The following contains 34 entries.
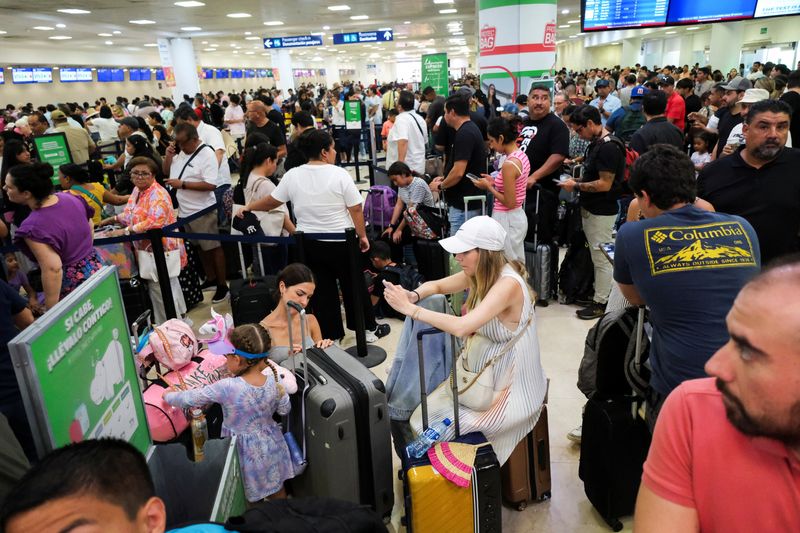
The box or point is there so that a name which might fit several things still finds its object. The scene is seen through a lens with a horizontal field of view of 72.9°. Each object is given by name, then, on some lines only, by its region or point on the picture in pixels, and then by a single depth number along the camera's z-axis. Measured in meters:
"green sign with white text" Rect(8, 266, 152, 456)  1.28
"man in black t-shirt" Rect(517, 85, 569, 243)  5.12
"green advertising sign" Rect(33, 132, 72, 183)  7.06
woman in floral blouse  4.54
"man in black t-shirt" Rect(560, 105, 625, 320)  4.52
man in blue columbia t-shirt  2.06
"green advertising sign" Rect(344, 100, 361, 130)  11.51
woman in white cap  2.51
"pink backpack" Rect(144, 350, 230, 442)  2.69
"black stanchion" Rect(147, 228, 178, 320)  4.37
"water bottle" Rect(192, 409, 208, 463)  2.69
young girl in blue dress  2.47
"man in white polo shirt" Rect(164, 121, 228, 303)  5.18
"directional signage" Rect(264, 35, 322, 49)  21.42
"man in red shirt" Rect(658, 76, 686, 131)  8.24
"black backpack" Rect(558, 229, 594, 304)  5.07
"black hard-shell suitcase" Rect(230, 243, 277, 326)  4.10
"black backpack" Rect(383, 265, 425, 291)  4.90
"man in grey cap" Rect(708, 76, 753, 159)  5.38
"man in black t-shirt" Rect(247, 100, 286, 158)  6.65
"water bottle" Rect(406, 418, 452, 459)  2.44
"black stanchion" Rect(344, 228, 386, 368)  4.04
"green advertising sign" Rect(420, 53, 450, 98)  12.50
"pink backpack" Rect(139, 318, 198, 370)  2.91
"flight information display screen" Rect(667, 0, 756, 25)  8.84
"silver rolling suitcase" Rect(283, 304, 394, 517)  2.46
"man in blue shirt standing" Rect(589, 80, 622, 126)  10.12
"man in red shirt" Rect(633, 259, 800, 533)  0.96
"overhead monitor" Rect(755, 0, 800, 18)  8.58
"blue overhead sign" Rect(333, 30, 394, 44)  20.85
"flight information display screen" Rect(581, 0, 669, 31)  9.21
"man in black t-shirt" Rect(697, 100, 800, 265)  3.04
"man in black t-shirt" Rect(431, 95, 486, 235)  5.07
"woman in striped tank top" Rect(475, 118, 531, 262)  4.40
